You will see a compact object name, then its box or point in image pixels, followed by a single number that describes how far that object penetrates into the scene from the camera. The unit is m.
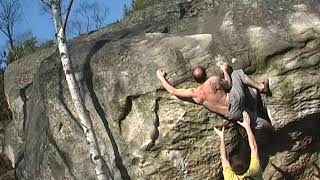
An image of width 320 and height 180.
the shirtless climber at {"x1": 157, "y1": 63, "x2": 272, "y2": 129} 9.34
